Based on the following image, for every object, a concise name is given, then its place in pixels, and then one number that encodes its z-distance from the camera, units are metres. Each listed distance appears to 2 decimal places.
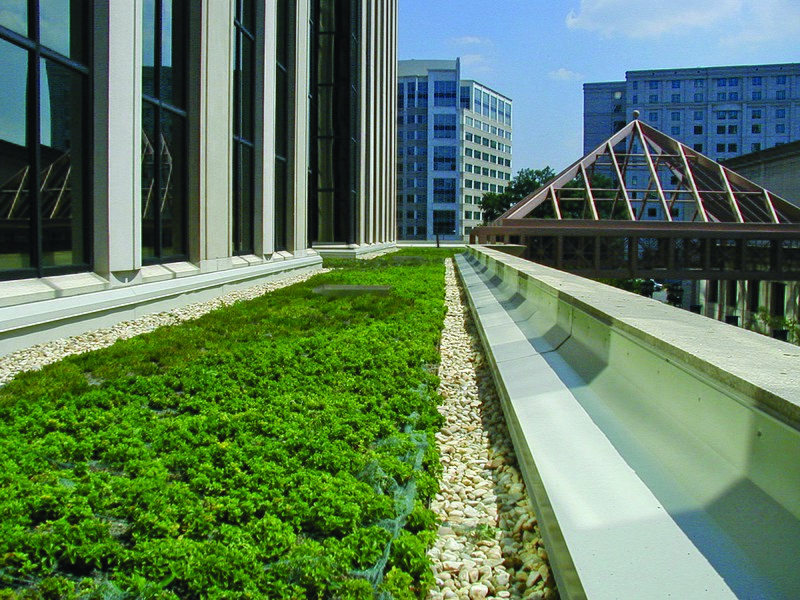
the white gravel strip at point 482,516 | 3.06
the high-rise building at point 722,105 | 128.88
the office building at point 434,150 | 144.88
